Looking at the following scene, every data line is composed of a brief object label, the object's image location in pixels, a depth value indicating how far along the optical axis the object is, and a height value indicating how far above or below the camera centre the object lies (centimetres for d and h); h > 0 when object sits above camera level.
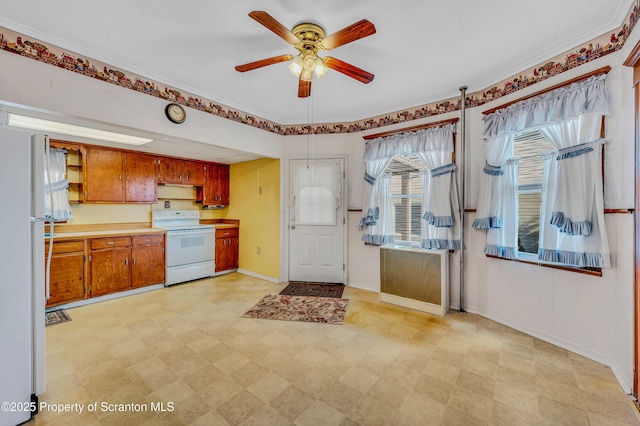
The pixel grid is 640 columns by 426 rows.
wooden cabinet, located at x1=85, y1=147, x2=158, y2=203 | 375 +54
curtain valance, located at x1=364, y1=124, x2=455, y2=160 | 330 +96
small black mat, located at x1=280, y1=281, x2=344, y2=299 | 389 -122
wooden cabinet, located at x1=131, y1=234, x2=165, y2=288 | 390 -75
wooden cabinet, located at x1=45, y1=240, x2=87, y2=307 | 322 -78
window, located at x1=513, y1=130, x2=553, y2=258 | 267 +28
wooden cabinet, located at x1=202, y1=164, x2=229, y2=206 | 511 +52
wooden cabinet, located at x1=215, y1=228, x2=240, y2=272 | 493 -72
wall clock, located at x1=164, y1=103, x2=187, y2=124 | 303 +118
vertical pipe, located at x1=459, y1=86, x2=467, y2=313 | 318 +51
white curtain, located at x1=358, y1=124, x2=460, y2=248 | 328 +50
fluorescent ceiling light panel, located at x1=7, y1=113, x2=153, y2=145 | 275 +99
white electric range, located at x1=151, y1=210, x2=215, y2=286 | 427 -58
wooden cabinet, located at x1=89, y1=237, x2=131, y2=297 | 353 -75
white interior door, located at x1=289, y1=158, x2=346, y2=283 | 433 -15
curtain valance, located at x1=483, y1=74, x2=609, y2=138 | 215 +98
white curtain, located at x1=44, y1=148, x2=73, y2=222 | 346 +36
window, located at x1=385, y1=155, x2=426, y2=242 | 369 +23
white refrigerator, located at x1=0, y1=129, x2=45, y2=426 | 156 -40
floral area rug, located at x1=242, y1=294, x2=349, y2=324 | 309 -124
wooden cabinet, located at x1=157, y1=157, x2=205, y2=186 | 447 +73
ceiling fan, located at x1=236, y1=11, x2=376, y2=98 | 173 +124
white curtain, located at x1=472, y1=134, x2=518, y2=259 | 281 +14
